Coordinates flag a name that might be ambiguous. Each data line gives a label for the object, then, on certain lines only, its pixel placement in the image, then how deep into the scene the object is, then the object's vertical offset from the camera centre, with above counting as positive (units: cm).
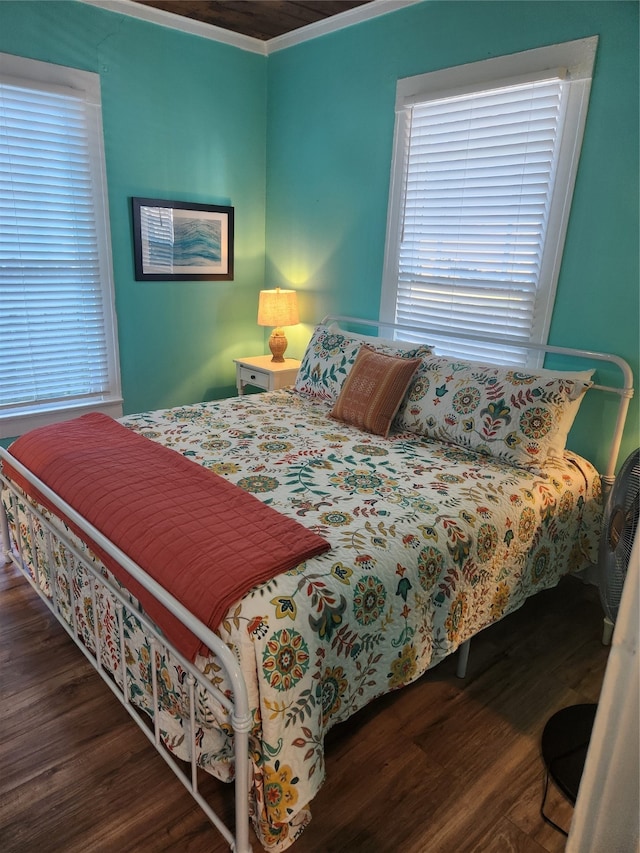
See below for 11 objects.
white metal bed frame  121 -93
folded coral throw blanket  144 -75
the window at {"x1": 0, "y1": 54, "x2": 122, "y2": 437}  299 -5
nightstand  364 -74
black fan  157 -87
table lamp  370 -35
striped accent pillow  261 -59
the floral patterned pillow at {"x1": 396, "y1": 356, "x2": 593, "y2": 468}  227 -58
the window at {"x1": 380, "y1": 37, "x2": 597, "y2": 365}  250 +32
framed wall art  350 +4
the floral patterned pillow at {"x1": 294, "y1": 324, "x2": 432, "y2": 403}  292 -52
